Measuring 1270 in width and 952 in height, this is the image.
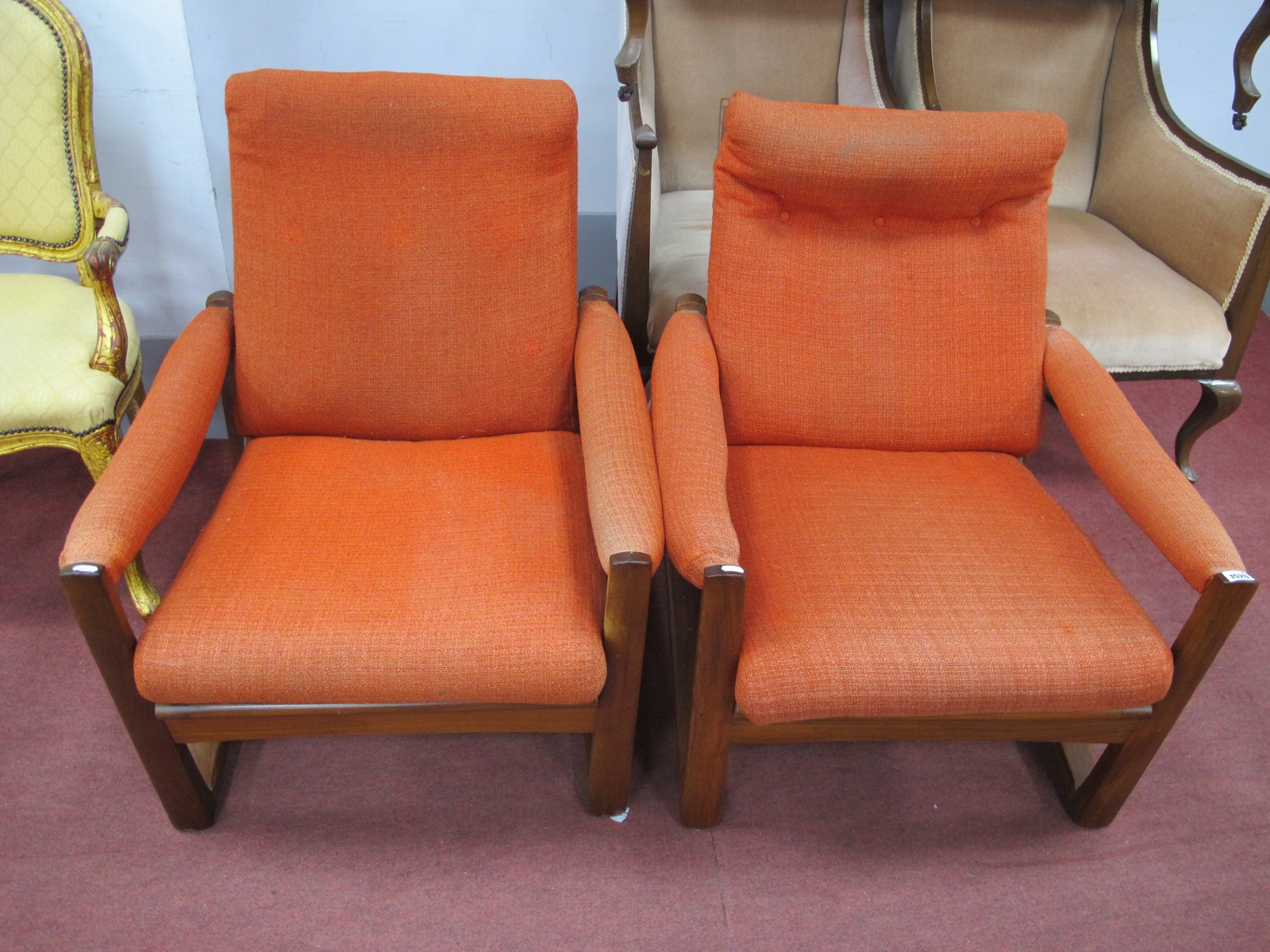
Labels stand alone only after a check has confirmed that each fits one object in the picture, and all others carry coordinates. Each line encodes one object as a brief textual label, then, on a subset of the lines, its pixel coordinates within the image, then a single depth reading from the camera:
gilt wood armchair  1.43
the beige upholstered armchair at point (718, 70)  2.06
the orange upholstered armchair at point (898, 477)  1.13
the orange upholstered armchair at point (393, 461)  1.10
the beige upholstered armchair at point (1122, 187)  1.82
